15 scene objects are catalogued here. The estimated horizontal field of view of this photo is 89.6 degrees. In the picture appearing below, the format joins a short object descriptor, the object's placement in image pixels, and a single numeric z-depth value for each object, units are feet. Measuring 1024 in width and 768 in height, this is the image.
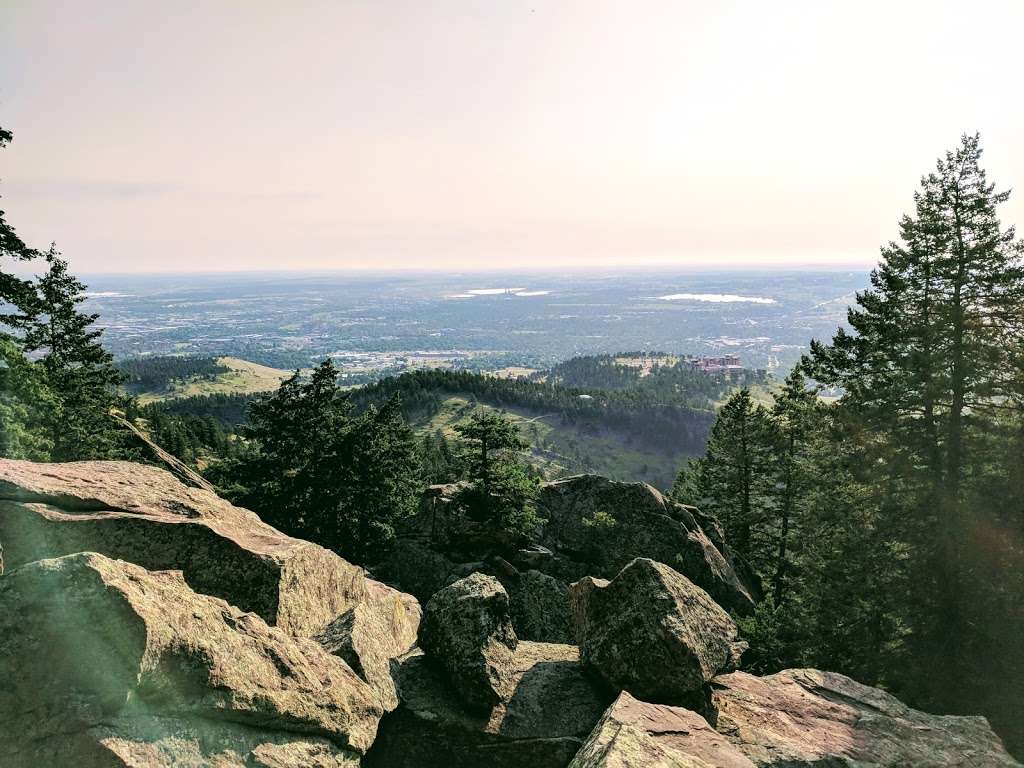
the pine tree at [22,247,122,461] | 133.18
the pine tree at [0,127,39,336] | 73.87
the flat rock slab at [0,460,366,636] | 41.88
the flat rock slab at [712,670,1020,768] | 39.73
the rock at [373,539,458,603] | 98.12
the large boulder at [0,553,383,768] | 25.07
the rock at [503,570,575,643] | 78.79
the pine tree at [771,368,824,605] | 114.52
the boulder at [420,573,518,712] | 43.47
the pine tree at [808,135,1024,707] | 69.15
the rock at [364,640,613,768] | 39.40
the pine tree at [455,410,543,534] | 99.81
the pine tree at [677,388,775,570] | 130.21
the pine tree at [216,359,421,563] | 120.98
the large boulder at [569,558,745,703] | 43.34
